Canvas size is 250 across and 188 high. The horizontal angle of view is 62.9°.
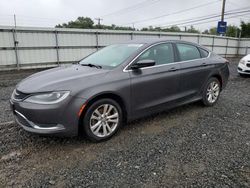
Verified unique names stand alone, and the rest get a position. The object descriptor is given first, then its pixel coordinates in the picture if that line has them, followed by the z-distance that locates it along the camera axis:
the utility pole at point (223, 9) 21.88
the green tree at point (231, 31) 41.25
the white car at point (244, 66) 8.34
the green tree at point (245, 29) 34.09
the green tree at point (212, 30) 60.21
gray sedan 2.69
